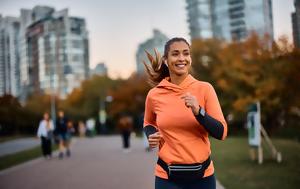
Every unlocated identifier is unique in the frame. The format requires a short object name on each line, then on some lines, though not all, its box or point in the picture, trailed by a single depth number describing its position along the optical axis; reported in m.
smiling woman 2.65
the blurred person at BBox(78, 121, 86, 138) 41.16
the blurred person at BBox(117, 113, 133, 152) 18.05
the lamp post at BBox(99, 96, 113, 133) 44.69
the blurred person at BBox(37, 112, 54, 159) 15.02
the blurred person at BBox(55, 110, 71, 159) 15.71
